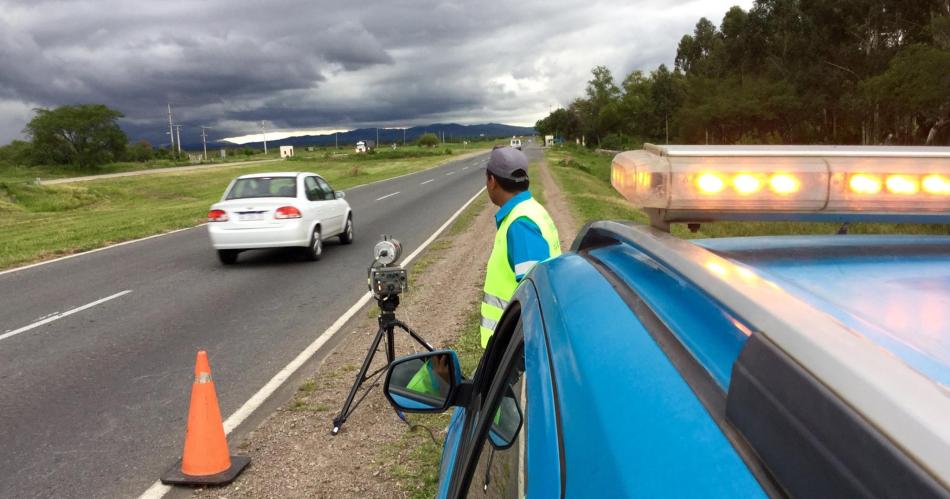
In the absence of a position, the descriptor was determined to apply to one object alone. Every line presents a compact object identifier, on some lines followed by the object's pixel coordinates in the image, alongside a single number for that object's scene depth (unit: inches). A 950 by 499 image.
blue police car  28.9
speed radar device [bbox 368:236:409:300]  204.5
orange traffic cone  184.5
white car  506.3
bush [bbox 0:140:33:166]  2942.9
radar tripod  211.5
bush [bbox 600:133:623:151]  4526.8
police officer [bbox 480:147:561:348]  147.5
